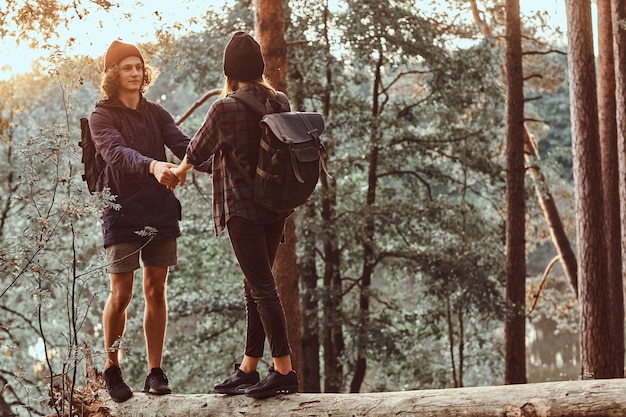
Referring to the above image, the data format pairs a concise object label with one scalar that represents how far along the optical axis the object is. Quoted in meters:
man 4.99
